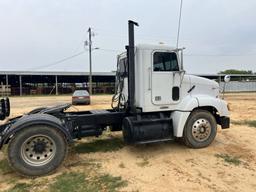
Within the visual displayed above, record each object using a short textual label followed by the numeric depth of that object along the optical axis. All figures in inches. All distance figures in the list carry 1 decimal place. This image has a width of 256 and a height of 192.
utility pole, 1244.4
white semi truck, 186.8
